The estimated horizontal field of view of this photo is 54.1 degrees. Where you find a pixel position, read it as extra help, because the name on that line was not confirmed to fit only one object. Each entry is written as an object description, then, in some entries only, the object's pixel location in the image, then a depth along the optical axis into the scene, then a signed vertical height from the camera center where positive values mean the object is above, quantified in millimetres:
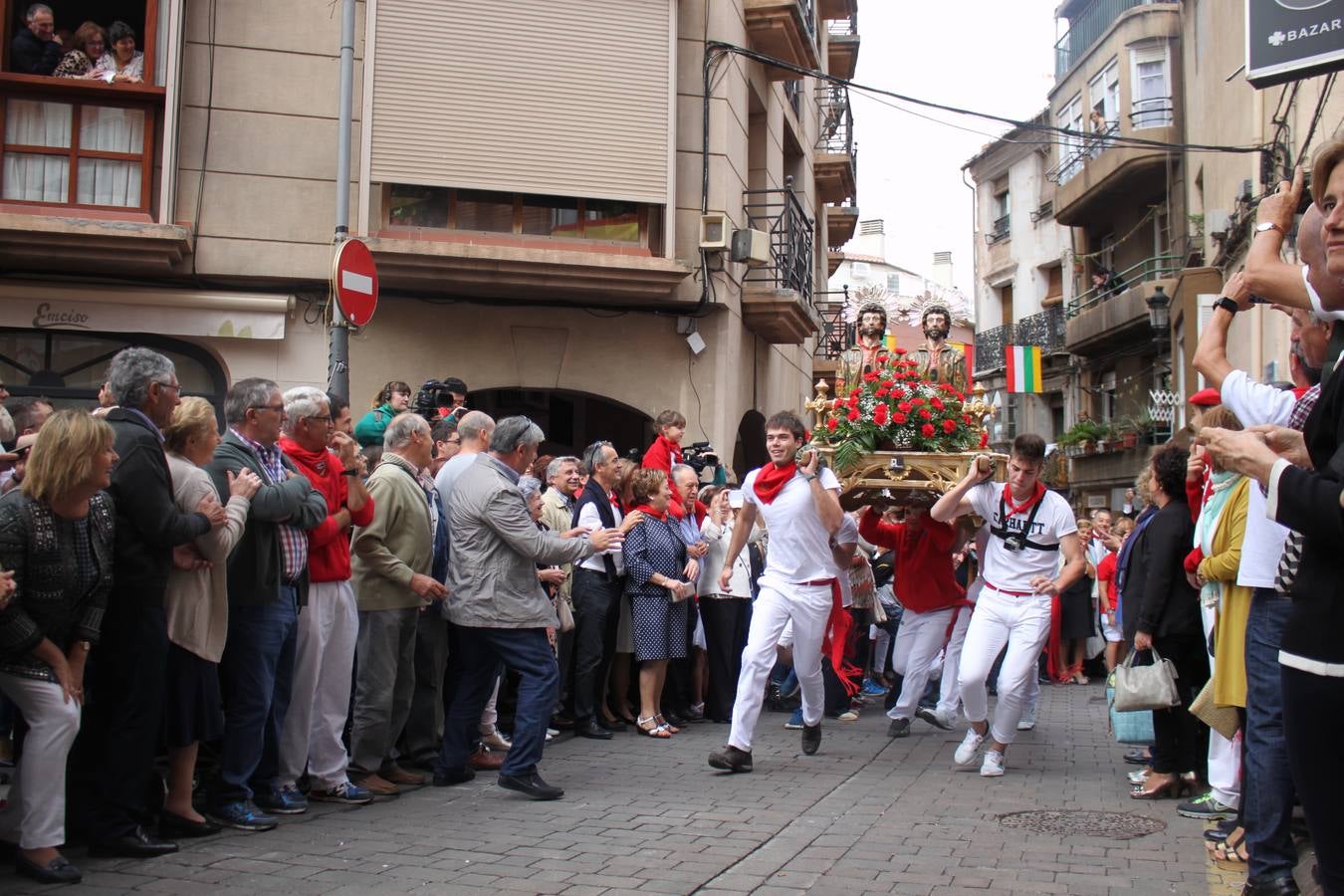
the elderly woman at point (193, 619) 6211 -477
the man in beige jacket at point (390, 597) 7723 -439
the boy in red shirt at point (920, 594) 10500 -493
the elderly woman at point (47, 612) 5441 -400
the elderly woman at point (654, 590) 10766 -523
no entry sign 10070 +1888
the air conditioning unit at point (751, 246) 16547 +3568
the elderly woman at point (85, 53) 14242 +5069
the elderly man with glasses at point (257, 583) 6609 -323
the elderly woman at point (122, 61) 14344 +5015
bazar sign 12031 +4651
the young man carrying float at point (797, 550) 8961 -133
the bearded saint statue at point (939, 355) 10859 +1531
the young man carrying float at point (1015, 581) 8797 -316
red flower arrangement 9883 +837
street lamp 25641 +4466
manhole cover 6984 -1571
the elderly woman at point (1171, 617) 7934 -490
